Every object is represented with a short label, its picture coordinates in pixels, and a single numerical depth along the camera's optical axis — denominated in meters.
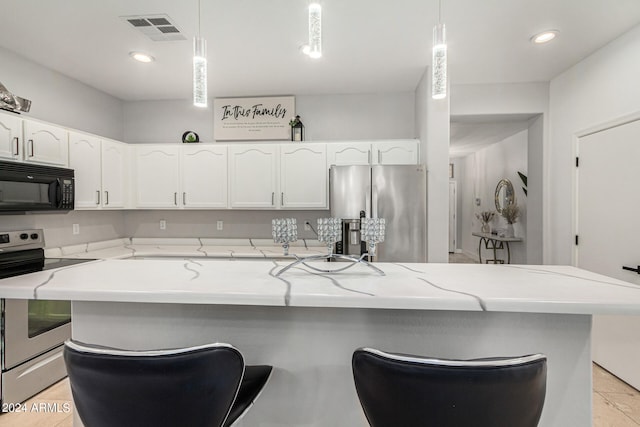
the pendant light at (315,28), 1.22
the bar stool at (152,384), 0.78
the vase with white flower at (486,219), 5.98
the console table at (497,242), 4.64
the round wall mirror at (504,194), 5.24
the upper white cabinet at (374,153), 3.32
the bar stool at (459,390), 0.72
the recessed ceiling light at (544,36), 2.38
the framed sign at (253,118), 3.73
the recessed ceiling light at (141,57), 2.72
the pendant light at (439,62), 1.36
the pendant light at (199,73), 1.48
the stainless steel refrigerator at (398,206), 2.93
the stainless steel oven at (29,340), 2.01
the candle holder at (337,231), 1.37
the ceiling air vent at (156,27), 2.19
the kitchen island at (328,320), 1.09
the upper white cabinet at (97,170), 2.93
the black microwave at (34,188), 2.22
